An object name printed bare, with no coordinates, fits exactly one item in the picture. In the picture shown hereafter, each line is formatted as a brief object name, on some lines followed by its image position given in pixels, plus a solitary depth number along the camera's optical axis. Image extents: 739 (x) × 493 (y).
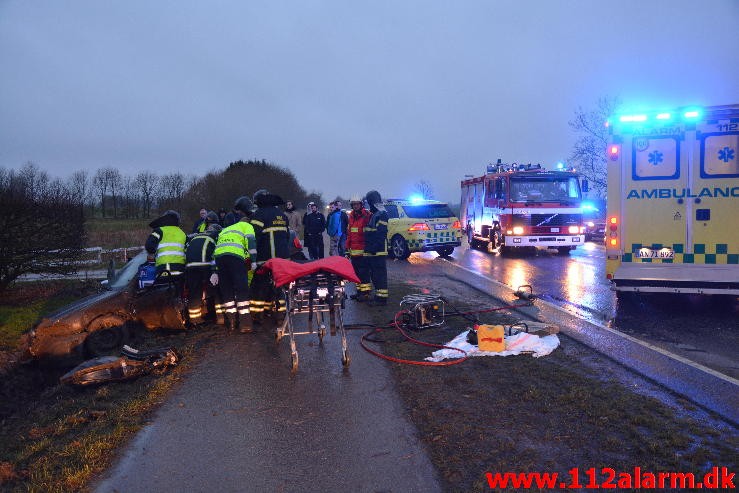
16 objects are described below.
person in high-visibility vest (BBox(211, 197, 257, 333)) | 7.36
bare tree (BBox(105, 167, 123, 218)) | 53.34
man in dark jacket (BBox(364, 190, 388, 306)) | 9.19
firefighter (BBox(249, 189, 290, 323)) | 7.97
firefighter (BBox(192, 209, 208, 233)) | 10.44
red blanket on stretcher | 5.56
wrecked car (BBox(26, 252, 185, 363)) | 6.79
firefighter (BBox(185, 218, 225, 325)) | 7.68
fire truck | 17.11
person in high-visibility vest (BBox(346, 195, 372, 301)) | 9.70
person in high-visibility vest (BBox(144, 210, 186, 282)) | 7.78
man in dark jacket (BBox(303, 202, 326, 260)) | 14.18
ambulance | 7.88
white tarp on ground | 5.98
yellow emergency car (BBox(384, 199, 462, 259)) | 16.94
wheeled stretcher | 5.60
